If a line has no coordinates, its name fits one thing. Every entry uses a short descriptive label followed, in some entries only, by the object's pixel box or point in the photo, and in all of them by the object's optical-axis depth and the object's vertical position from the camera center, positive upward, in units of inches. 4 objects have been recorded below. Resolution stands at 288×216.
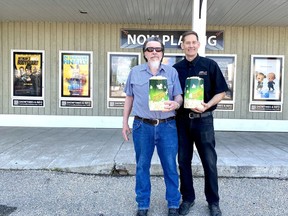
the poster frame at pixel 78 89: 248.0 +8.9
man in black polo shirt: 95.5 -10.1
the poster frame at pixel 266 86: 246.0 +13.2
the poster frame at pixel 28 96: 248.7 -1.4
